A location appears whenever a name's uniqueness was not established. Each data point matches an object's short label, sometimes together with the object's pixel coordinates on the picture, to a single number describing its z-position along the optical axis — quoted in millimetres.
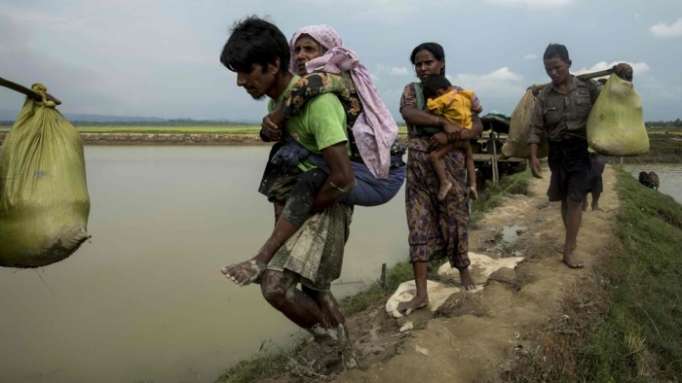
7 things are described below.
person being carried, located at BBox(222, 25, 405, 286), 1849
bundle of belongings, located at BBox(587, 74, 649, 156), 3462
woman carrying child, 3090
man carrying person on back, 1776
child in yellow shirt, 3057
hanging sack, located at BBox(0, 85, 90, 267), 1860
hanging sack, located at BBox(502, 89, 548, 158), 4090
